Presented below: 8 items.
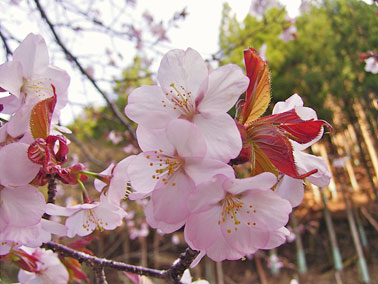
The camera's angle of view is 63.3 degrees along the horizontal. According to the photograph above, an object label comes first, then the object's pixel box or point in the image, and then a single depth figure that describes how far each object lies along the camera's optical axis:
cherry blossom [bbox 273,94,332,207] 0.10
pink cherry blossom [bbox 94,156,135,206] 0.11
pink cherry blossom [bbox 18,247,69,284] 0.16
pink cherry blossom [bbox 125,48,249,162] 0.09
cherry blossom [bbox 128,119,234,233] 0.08
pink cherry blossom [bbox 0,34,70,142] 0.10
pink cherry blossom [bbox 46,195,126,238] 0.13
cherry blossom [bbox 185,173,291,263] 0.08
